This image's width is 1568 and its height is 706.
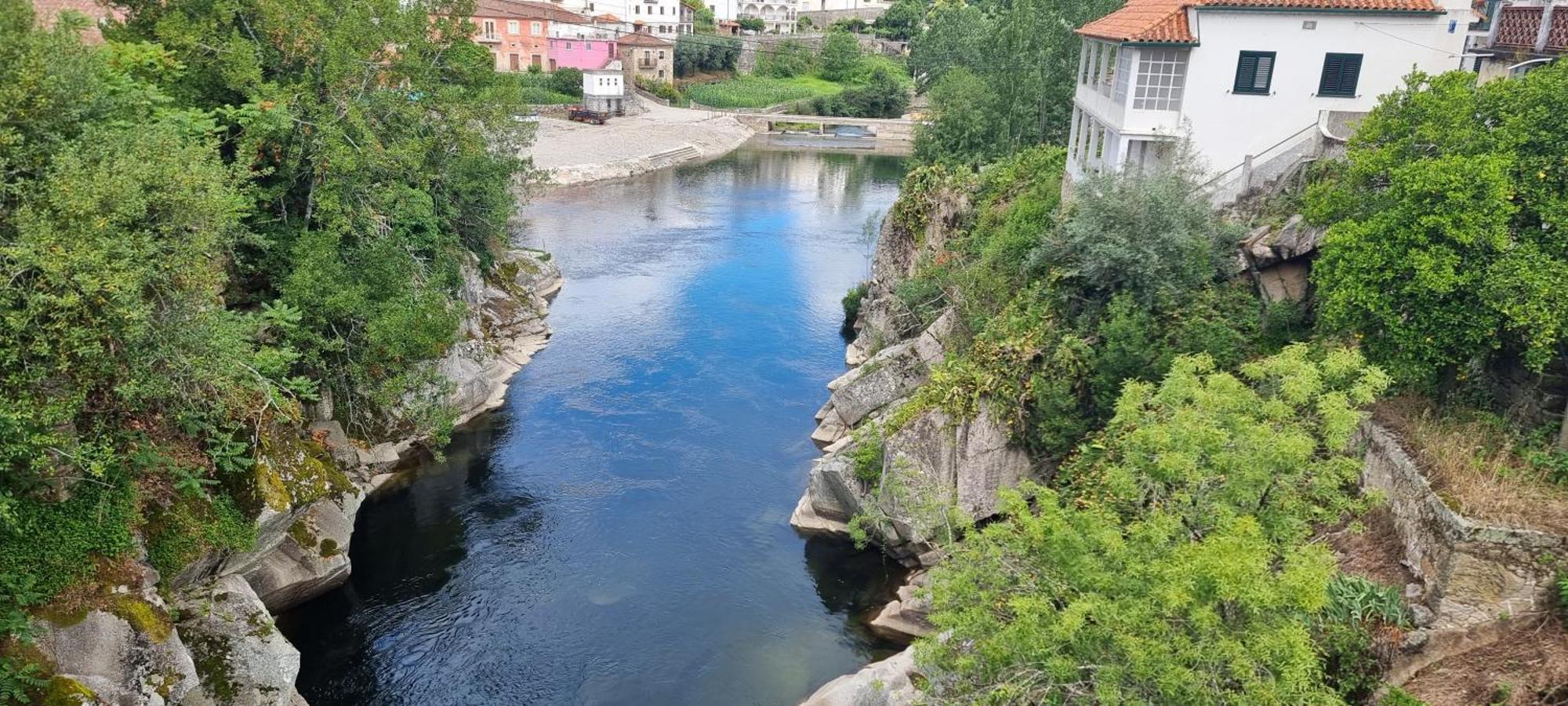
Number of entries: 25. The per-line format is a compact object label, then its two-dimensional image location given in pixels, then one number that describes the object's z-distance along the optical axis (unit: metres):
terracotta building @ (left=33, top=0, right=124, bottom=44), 29.66
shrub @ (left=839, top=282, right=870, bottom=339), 43.22
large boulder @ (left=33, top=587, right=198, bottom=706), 15.48
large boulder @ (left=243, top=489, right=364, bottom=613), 21.77
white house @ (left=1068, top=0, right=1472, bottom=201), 25.89
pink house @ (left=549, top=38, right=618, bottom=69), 97.69
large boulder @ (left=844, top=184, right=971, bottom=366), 37.59
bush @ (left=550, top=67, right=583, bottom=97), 94.56
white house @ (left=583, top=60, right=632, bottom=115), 90.38
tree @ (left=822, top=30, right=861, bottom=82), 116.81
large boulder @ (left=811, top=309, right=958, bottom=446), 30.25
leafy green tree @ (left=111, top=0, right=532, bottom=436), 25.39
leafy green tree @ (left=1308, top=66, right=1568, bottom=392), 16.12
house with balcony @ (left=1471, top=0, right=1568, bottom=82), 29.11
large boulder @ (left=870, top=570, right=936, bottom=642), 22.59
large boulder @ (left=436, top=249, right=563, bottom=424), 33.09
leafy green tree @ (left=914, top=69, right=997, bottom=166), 48.91
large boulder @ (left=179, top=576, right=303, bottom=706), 17.66
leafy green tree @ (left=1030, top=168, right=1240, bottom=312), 23.69
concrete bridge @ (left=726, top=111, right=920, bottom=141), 95.25
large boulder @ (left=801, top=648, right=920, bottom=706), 17.67
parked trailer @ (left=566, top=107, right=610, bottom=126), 89.56
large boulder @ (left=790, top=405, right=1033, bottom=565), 24.31
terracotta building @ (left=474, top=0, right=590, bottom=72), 96.50
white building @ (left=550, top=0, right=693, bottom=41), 116.81
